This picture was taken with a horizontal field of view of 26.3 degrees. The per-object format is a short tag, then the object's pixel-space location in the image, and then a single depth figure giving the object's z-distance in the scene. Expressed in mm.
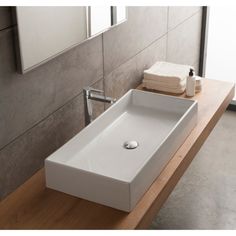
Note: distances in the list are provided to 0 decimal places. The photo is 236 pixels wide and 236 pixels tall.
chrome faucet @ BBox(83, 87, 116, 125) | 2334
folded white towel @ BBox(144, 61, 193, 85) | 2846
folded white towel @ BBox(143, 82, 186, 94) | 2861
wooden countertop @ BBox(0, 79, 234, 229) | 1894
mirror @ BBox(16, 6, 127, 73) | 1950
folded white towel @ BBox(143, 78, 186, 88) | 2848
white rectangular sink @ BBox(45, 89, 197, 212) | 1937
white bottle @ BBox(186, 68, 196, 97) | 2793
